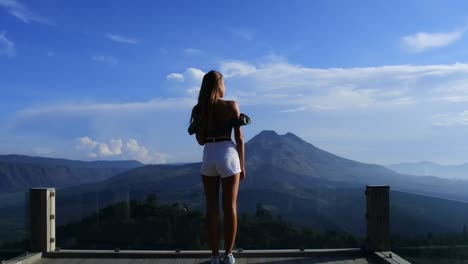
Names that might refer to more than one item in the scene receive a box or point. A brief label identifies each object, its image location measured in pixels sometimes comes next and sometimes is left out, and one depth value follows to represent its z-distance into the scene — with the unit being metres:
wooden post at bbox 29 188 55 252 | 5.51
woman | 4.18
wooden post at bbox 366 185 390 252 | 5.43
